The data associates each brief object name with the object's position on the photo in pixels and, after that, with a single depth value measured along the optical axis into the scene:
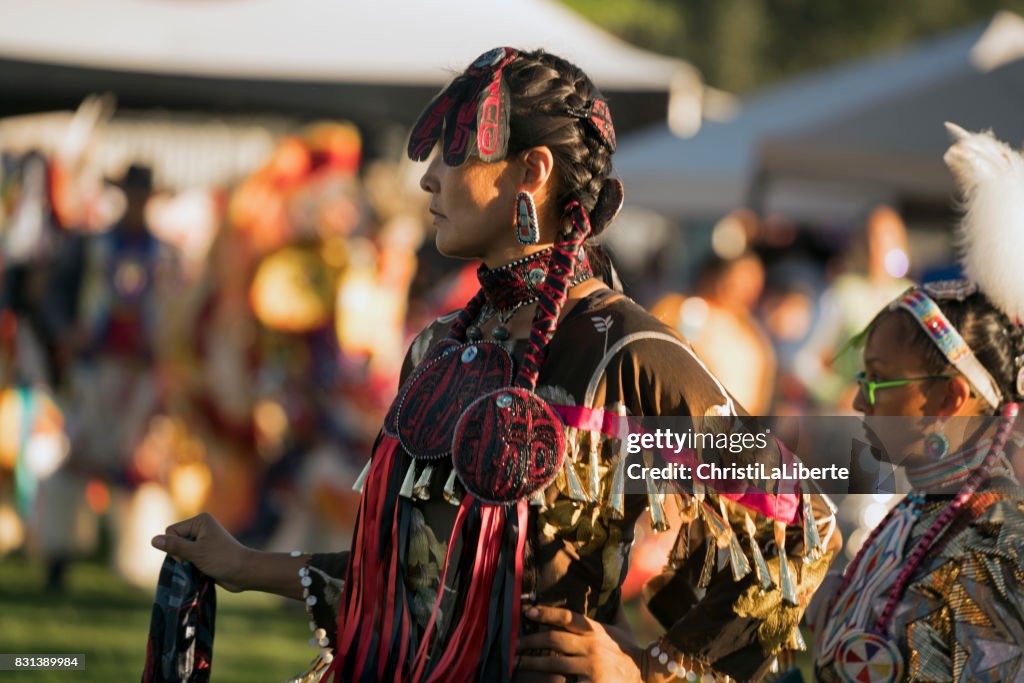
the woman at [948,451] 5.38
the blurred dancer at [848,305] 15.95
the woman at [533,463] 4.65
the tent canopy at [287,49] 23.31
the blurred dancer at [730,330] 15.00
